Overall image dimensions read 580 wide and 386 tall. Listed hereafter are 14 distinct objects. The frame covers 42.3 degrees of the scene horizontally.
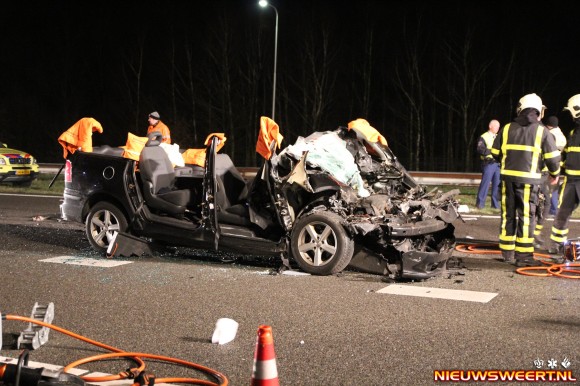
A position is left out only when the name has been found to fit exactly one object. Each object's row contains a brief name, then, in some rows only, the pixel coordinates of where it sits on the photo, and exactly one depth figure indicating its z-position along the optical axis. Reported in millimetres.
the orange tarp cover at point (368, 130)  10109
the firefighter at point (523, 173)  8711
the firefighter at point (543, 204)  9812
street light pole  26470
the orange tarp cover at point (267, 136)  8211
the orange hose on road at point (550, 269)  7914
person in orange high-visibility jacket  12723
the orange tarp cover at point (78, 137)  10969
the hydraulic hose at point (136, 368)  4504
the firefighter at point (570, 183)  9062
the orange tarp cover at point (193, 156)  11859
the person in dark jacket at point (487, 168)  14062
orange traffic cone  3764
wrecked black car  7738
